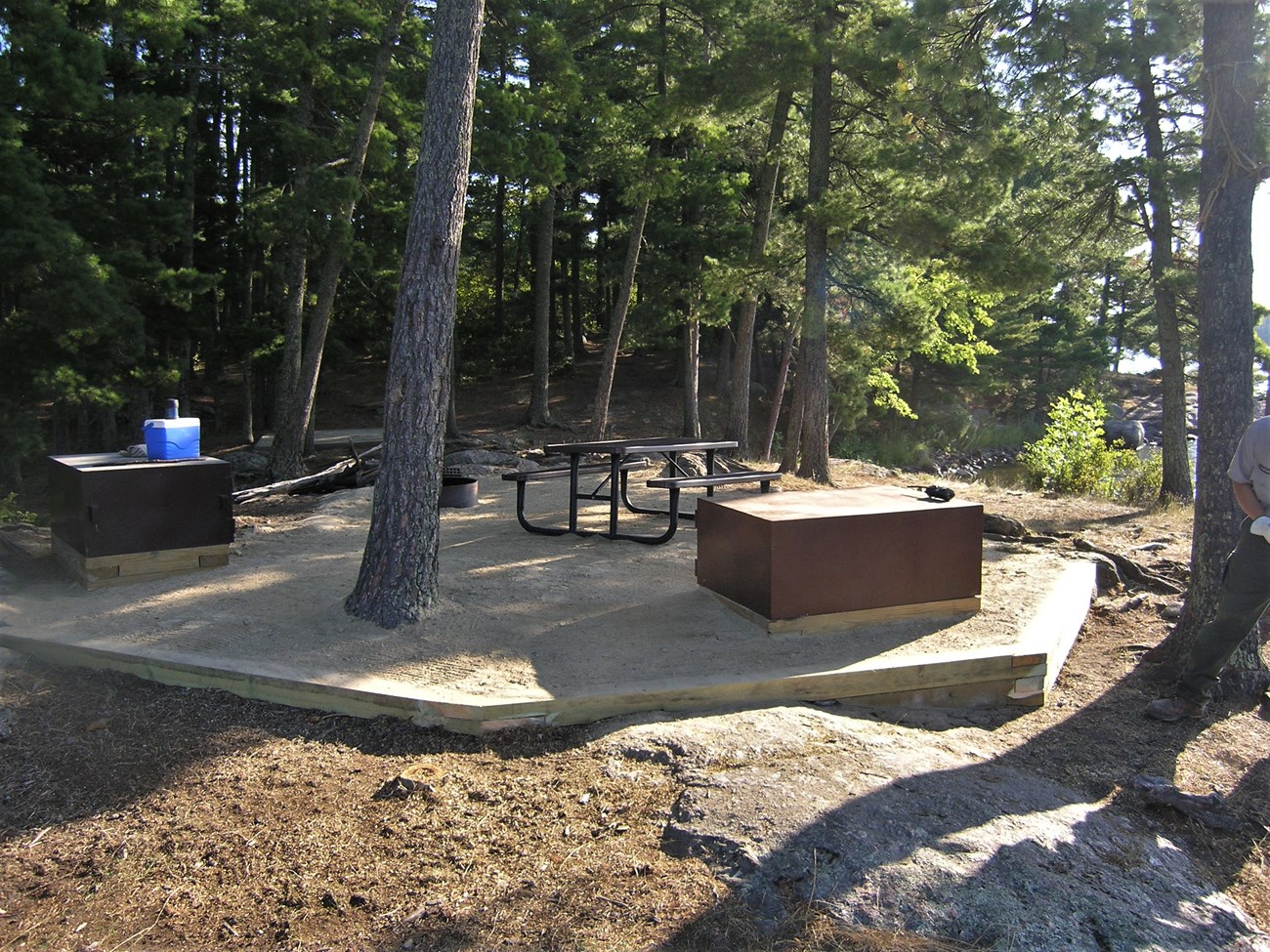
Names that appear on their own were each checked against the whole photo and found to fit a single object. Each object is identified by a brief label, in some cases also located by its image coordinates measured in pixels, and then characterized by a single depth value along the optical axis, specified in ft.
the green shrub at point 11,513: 31.71
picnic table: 24.41
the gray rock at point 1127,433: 88.74
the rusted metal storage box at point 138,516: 19.92
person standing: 14.48
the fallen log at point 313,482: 32.96
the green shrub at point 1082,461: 47.39
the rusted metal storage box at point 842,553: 17.08
